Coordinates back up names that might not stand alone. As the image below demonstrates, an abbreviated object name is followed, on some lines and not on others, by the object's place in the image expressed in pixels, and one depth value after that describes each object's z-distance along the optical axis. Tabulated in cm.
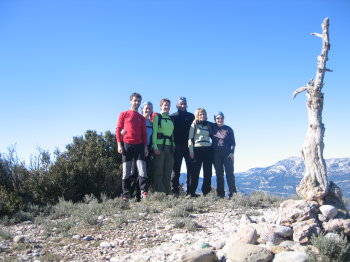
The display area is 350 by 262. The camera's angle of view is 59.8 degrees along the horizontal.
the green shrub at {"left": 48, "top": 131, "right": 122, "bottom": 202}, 866
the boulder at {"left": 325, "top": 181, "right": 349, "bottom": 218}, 506
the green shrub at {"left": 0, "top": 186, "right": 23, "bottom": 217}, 673
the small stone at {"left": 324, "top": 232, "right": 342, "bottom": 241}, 396
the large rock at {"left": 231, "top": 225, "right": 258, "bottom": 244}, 425
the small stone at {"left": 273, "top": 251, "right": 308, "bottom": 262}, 361
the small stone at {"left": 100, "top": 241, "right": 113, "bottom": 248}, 477
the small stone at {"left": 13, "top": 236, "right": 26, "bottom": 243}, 505
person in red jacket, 758
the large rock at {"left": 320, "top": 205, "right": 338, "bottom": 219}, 468
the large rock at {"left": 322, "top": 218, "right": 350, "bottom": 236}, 429
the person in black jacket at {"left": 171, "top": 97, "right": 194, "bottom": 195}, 844
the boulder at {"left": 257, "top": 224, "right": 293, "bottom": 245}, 427
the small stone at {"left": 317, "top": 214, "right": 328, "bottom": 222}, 461
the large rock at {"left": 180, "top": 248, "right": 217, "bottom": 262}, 385
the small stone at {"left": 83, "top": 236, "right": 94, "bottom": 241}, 508
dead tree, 505
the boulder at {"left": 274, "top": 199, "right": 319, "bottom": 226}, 457
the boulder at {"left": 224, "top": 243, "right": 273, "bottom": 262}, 376
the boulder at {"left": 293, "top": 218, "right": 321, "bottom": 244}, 419
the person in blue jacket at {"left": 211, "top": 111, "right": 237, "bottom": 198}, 849
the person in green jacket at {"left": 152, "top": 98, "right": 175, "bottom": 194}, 797
